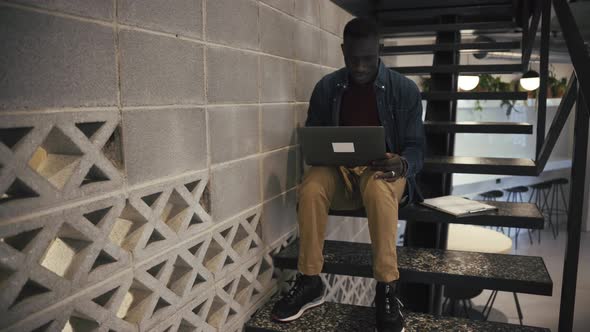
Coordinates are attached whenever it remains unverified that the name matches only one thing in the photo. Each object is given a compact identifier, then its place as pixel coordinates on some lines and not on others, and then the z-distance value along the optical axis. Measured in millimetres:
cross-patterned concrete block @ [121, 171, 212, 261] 1211
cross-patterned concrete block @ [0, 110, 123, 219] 877
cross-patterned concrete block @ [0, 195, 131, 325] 882
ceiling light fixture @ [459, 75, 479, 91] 4297
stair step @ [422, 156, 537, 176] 2098
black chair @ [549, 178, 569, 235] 7770
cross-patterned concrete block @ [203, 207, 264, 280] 1590
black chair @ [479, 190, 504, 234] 6773
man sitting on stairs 1681
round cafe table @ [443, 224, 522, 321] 3195
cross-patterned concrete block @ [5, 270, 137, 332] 939
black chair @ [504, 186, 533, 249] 6984
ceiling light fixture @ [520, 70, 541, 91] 4291
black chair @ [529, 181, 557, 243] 7566
